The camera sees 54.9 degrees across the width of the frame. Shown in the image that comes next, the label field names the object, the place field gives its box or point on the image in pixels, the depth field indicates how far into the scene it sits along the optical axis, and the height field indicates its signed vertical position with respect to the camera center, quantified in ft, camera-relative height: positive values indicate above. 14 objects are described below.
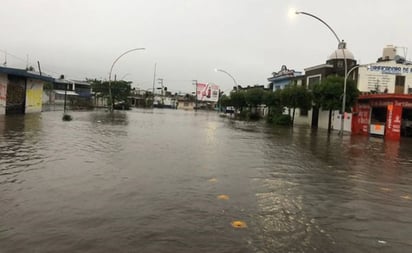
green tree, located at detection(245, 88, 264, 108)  192.79 +7.76
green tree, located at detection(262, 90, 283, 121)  157.85 +4.90
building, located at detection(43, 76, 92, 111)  209.33 +2.18
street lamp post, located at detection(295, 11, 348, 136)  83.29 +20.27
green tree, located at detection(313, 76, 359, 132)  110.63 +7.11
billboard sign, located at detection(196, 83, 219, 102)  384.68 +17.94
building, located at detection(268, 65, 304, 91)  187.21 +18.57
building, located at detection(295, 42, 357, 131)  149.31 +17.26
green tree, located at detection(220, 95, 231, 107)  250.98 +6.36
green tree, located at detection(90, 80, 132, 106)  260.70 +9.55
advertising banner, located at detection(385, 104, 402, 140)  103.45 +0.14
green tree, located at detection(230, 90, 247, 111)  217.77 +7.08
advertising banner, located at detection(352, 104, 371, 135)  116.26 -0.04
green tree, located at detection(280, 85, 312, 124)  136.98 +6.32
